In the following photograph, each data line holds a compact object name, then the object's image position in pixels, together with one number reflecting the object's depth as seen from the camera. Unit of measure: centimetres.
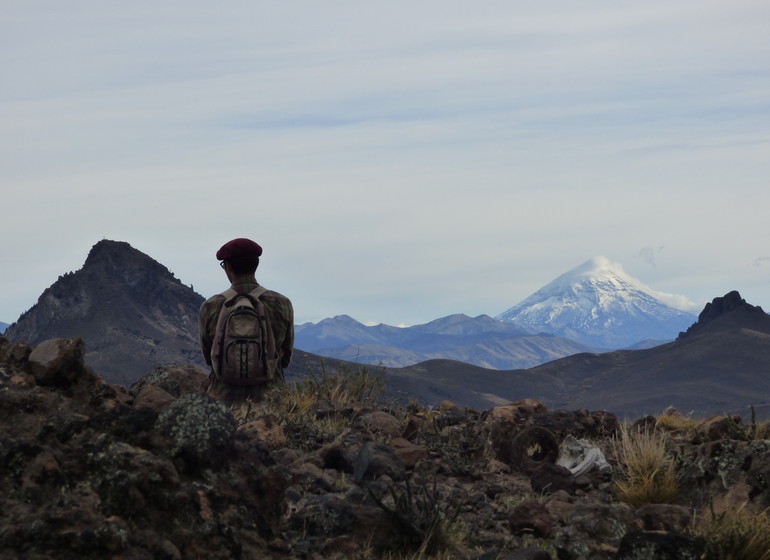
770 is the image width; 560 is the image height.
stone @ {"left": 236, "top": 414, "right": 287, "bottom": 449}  934
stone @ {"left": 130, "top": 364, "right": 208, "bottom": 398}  1207
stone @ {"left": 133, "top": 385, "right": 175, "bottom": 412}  826
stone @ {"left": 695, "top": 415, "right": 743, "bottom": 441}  1045
